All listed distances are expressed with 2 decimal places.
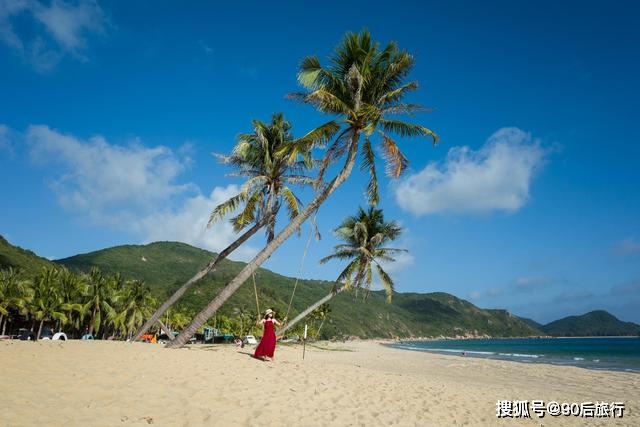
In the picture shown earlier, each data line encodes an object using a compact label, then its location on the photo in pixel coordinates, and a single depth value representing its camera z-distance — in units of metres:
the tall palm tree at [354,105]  14.29
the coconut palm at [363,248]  31.36
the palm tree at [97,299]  41.38
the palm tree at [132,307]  44.53
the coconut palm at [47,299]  37.00
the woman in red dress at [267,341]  12.62
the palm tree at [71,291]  38.94
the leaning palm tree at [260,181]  17.50
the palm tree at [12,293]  35.34
